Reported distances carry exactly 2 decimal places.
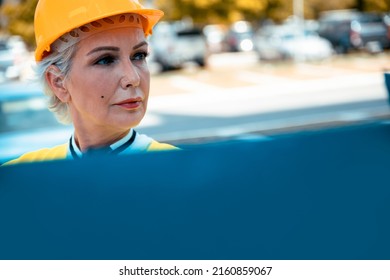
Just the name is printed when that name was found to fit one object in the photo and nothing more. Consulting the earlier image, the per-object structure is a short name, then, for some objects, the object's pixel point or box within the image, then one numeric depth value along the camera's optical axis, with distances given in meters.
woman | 1.41
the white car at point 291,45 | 24.92
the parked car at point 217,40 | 35.31
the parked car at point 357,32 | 25.59
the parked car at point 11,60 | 18.84
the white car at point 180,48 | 23.19
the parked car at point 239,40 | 34.24
